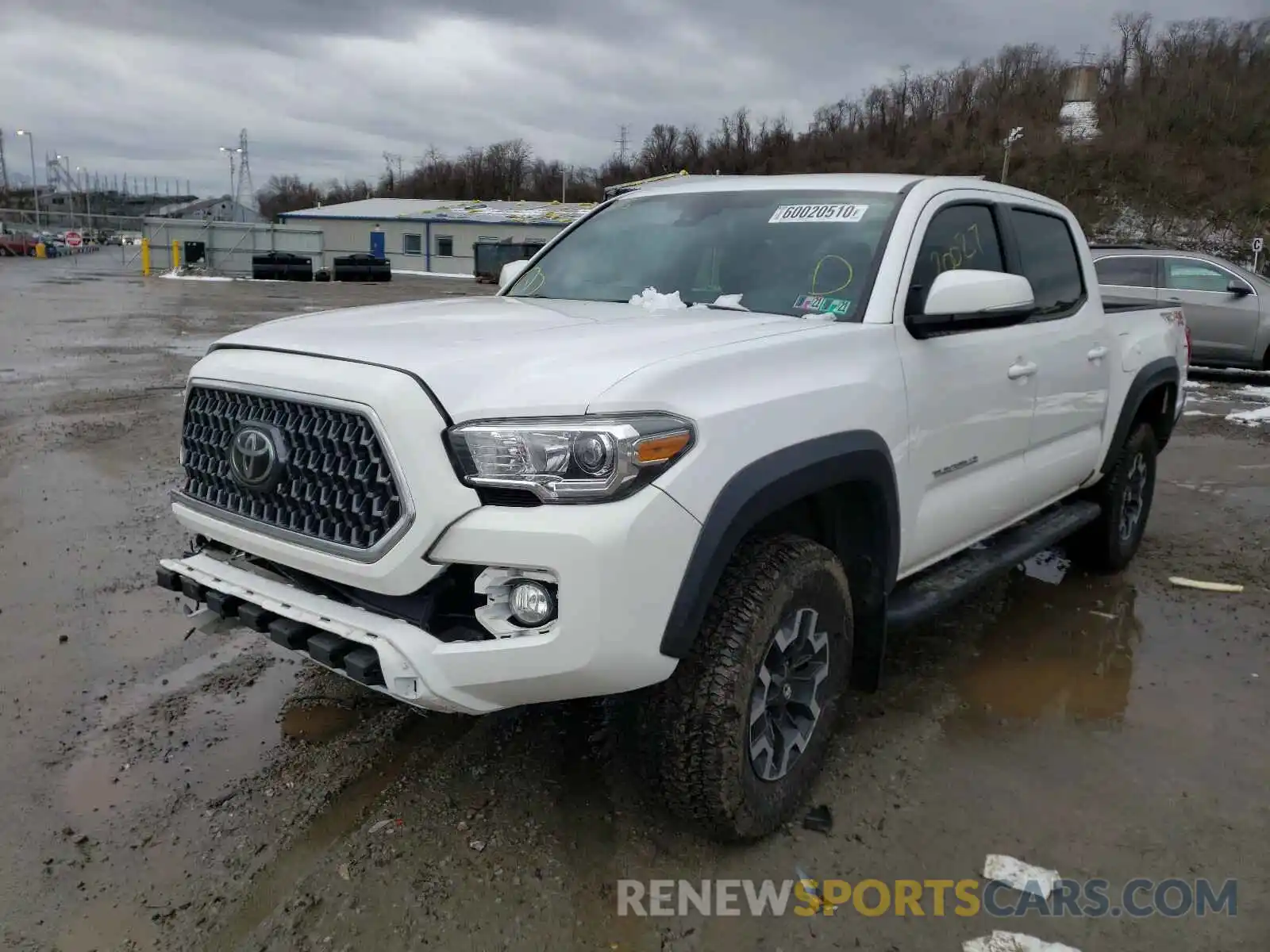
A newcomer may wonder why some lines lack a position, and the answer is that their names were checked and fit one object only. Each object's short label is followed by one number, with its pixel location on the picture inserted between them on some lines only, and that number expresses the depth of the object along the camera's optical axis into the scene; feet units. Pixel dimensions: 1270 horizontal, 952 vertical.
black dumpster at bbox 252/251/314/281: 121.29
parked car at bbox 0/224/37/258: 160.97
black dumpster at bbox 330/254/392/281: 126.93
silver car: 41.98
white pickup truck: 7.53
